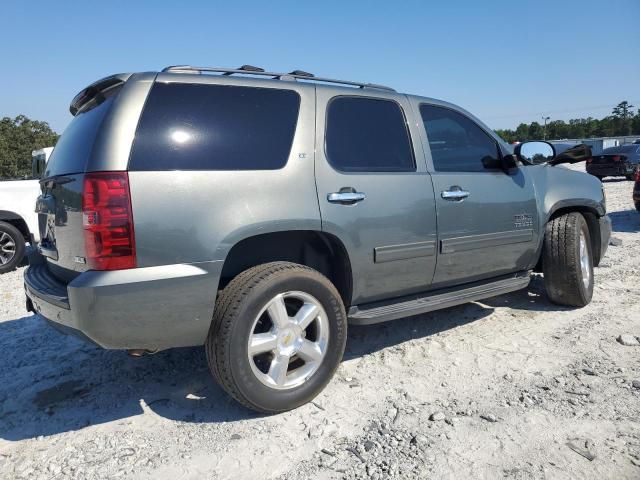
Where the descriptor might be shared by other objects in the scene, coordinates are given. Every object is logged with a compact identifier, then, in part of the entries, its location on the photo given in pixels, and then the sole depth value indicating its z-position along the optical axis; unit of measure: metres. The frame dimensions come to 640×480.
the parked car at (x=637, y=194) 9.19
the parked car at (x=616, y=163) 17.64
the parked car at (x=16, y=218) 6.88
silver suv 2.34
